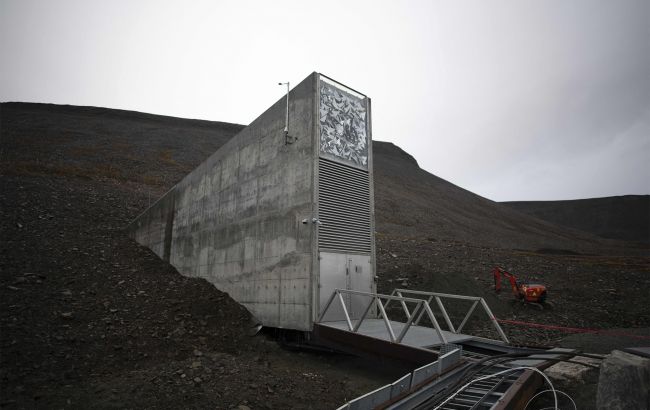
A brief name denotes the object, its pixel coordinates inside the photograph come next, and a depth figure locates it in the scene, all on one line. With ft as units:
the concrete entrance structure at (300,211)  29.82
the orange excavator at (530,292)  46.65
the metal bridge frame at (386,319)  20.91
